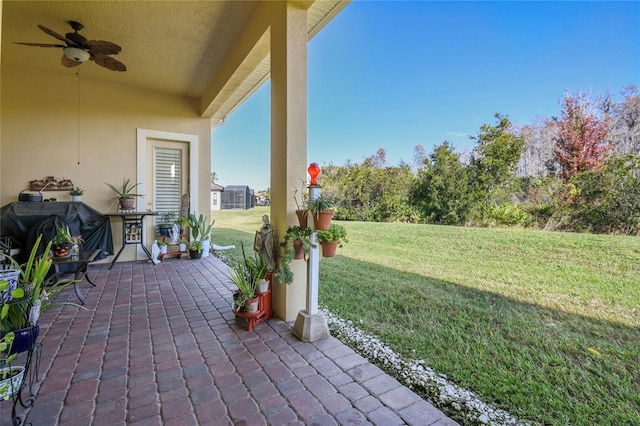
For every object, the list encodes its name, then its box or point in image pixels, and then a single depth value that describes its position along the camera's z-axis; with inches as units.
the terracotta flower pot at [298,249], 88.0
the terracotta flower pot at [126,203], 184.5
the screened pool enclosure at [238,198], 652.1
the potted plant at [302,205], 89.7
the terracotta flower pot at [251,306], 92.2
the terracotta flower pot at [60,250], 120.0
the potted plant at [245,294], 92.5
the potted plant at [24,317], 53.9
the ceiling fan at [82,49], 116.9
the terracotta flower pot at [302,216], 89.4
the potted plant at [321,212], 84.6
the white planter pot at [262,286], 97.3
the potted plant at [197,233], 198.5
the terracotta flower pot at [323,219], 84.4
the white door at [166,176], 206.2
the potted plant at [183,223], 202.1
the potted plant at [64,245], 120.2
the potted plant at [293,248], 87.4
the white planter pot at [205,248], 203.5
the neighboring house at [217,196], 573.4
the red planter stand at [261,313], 91.8
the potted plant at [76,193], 173.5
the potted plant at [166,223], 198.4
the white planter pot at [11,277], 63.7
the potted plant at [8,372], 46.8
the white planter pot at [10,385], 46.7
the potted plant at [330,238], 88.6
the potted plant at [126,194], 184.9
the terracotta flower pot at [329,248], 88.8
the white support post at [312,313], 84.7
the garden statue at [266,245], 96.8
